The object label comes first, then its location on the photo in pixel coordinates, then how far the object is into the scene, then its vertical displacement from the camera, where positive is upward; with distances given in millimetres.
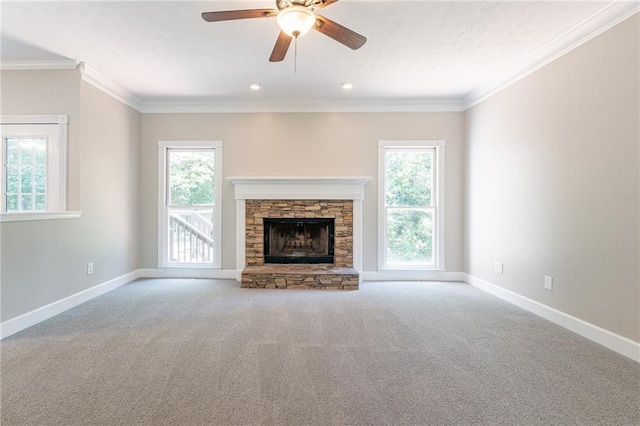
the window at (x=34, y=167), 3428 +538
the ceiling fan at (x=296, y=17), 1886 +1277
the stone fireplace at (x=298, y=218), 4547 -53
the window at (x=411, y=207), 4691 +121
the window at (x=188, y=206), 4711 +129
